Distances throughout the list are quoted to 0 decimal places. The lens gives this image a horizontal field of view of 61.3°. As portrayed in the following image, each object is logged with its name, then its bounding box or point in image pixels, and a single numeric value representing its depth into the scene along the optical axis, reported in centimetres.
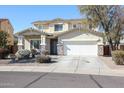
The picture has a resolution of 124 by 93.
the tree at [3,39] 1141
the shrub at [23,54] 1128
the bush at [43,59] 957
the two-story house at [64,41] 1460
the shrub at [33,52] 1286
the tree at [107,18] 1180
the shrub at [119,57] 878
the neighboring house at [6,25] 1882
